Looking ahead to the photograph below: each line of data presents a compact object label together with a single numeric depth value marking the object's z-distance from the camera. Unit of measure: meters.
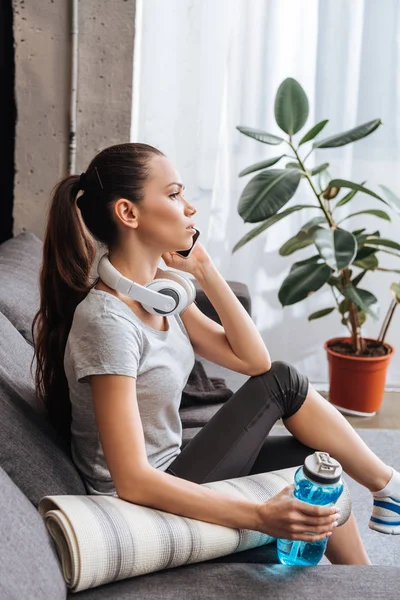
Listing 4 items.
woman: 1.15
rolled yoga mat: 1.00
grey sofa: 0.93
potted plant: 2.48
